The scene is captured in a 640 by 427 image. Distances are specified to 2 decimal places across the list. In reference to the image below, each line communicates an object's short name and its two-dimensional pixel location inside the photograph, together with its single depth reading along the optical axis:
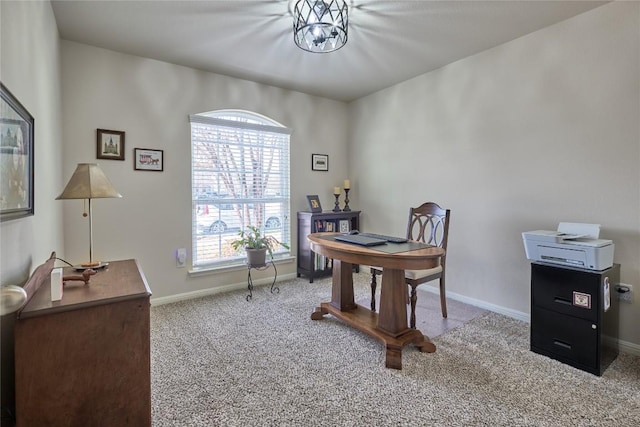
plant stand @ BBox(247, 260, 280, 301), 3.42
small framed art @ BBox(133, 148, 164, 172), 3.03
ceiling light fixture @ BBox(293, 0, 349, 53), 2.12
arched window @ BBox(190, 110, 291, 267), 3.44
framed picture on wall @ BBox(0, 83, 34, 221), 1.19
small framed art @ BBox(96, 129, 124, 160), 2.84
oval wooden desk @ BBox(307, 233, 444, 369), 1.92
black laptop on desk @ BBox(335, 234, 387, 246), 2.24
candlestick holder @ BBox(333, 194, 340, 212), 4.23
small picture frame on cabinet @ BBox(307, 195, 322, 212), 4.11
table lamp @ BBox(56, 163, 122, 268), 1.71
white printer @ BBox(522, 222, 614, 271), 1.95
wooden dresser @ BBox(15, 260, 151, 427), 1.11
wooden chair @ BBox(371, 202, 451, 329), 2.49
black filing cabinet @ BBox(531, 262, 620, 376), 1.94
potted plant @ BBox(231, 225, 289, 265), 3.36
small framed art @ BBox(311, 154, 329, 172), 4.28
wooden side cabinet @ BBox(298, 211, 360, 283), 3.93
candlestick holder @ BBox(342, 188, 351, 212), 4.33
